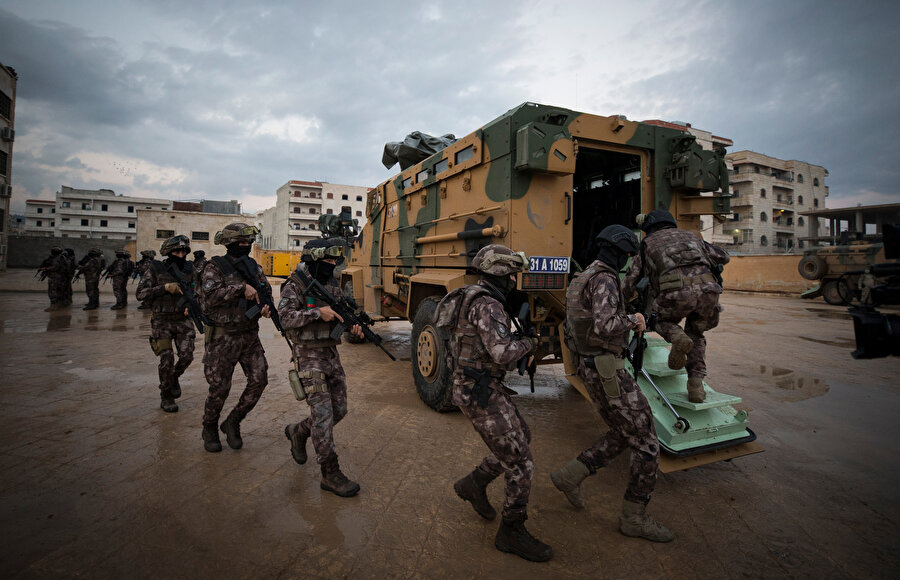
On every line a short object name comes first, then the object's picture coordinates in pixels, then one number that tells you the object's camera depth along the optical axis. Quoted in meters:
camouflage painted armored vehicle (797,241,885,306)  14.89
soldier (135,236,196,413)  4.45
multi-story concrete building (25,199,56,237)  72.17
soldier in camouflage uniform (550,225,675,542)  2.50
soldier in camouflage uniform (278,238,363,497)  2.91
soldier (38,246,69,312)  12.23
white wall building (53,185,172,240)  64.12
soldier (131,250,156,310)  9.01
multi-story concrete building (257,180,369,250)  58.38
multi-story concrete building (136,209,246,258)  34.44
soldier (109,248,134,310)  12.39
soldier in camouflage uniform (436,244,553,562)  2.31
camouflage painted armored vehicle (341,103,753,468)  3.79
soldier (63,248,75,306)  12.70
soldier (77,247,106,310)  12.41
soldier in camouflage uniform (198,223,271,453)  3.51
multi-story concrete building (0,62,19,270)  20.25
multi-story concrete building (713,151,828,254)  43.75
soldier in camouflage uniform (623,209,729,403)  3.36
